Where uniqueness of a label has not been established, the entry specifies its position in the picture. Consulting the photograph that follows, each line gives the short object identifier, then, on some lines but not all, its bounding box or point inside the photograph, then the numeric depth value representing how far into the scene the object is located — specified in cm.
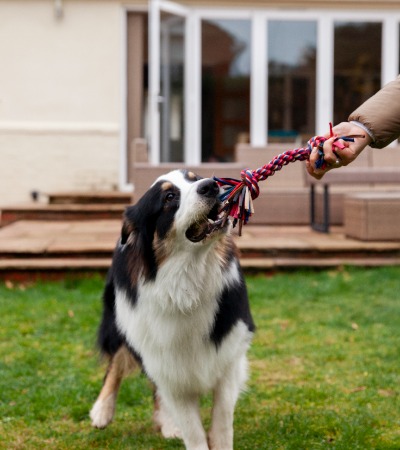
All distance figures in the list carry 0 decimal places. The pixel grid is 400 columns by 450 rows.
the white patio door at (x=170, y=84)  1034
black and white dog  293
